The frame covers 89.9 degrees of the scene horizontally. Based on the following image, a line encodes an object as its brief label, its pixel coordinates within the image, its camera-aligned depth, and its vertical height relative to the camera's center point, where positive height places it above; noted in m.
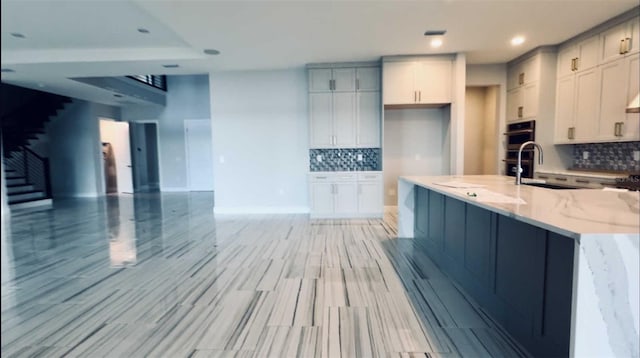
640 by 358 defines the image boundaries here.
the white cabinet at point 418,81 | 5.14 +1.16
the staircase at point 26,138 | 7.30 +0.45
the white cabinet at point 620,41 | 3.59 +1.29
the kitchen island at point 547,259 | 1.25 -0.59
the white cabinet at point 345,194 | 5.53 -0.70
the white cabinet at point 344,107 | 5.52 +0.81
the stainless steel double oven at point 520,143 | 5.02 +0.13
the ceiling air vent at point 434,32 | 4.15 +1.57
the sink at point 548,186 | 3.10 -0.33
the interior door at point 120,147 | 9.89 +0.28
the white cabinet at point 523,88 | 4.92 +1.03
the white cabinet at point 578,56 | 4.13 +1.30
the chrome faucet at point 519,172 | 2.80 -0.18
